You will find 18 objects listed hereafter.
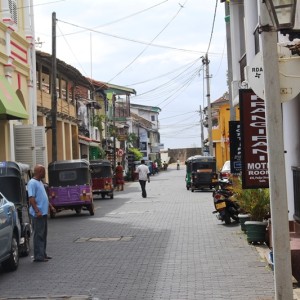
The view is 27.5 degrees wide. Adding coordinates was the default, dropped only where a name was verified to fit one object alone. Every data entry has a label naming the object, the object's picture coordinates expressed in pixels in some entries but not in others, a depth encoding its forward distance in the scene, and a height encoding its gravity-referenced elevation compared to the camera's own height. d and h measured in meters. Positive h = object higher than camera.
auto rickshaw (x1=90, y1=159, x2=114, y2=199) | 31.66 -0.15
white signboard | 6.69 +1.04
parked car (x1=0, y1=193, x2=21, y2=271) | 9.92 -0.94
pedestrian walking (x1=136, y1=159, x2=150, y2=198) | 29.16 +0.00
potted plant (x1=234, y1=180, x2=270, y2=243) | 12.52 -0.88
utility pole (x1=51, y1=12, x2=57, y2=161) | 26.38 +3.25
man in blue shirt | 11.39 -0.59
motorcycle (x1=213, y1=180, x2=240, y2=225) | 16.53 -0.94
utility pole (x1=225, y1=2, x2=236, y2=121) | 21.16 +4.03
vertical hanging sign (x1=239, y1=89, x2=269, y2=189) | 9.29 +0.44
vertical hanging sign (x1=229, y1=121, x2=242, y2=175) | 13.88 +0.55
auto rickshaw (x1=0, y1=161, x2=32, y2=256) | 12.73 -0.17
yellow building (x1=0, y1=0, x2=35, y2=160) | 21.43 +4.33
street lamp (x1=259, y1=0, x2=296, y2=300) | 6.56 +0.07
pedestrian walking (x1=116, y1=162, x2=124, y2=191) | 39.84 -0.33
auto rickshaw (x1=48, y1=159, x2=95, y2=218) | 21.75 -0.30
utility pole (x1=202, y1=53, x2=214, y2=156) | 44.65 +5.26
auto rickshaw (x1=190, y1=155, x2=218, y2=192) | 34.59 -0.03
